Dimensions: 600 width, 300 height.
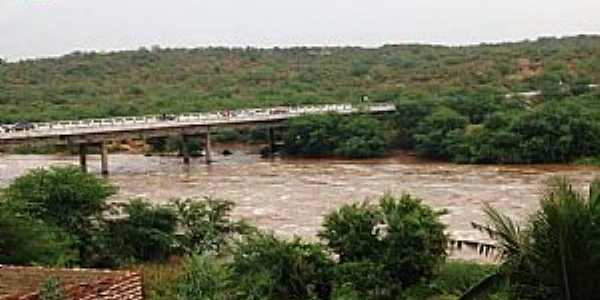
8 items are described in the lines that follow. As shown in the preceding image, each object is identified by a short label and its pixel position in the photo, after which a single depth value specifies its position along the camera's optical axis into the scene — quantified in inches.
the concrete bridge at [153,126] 2074.3
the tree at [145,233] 1095.0
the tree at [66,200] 1082.7
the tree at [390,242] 886.4
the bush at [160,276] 672.6
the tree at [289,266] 864.3
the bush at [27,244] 869.2
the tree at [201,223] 1098.7
